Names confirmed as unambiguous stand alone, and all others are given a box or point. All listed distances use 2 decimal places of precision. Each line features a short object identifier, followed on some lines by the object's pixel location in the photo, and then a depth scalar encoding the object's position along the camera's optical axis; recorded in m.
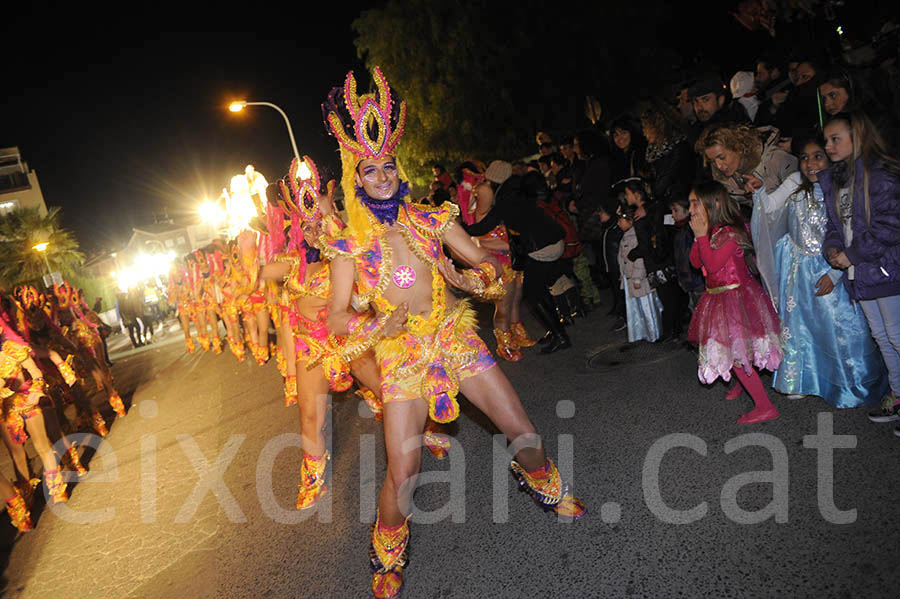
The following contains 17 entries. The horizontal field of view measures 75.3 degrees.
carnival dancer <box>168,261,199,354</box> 14.65
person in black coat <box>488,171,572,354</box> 6.78
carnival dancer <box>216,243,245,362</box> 11.55
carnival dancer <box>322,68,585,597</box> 3.24
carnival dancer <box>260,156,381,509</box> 4.43
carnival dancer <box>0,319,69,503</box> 5.21
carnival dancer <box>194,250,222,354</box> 13.21
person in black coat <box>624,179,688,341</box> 5.91
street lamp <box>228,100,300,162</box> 19.00
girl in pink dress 4.18
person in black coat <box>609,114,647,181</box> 6.77
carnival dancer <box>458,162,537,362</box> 6.44
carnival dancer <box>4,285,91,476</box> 5.98
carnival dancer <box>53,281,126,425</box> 8.97
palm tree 41.41
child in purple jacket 3.55
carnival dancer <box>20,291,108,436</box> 7.44
